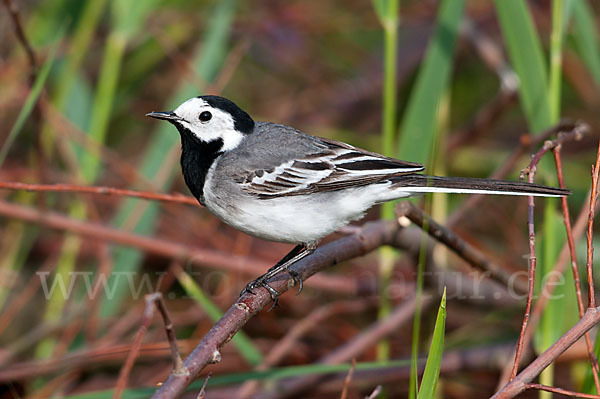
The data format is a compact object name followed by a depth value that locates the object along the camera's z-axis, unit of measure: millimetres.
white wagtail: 4535
